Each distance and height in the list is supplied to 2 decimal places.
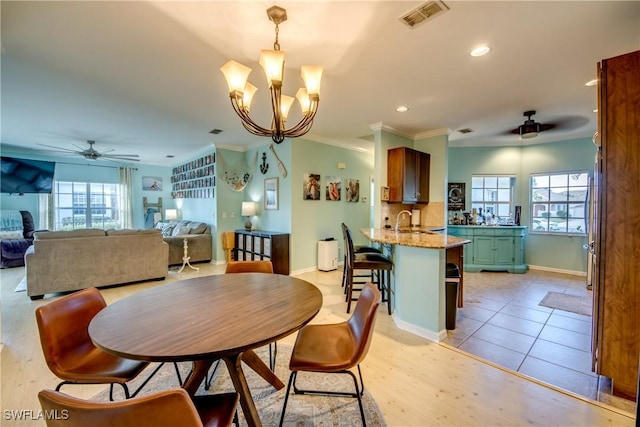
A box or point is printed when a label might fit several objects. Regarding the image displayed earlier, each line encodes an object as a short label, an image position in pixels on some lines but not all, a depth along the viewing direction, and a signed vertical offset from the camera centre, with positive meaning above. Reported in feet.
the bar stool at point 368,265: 10.07 -2.09
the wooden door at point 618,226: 5.59 -0.33
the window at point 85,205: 22.94 +0.32
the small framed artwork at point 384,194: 14.42 +0.87
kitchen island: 8.30 -2.39
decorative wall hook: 17.83 +3.03
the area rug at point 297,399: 5.27 -4.17
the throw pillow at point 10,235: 18.04 -1.85
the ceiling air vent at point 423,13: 5.67 +4.39
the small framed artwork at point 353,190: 19.13 +1.45
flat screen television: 20.03 +2.60
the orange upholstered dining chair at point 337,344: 4.50 -2.67
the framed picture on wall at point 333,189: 17.81 +1.45
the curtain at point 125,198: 25.33 +1.04
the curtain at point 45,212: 21.85 -0.29
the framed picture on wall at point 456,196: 18.80 +1.01
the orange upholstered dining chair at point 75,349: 4.26 -2.46
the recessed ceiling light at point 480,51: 7.18 +4.43
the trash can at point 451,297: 8.81 -2.90
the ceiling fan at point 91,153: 17.21 +3.78
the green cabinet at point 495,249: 16.60 -2.47
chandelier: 5.85 +2.99
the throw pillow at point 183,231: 19.61 -1.63
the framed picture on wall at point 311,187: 16.49 +1.46
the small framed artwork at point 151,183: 26.71 +2.65
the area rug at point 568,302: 10.60 -3.94
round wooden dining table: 3.43 -1.76
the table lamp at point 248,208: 18.17 +0.09
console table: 15.34 -2.31
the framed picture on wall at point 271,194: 17.03 +1.05
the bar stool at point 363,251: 12.31 -1.91
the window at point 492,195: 18.65 +1.09
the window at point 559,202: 16.33 +0.55
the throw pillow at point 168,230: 22.10 -1.79
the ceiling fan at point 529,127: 12.32 +3.98
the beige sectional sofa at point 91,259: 11.81 -2.46
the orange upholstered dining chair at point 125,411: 2.29 -1.80
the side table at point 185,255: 17.22 -3.08
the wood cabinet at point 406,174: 13.97 +1.94
